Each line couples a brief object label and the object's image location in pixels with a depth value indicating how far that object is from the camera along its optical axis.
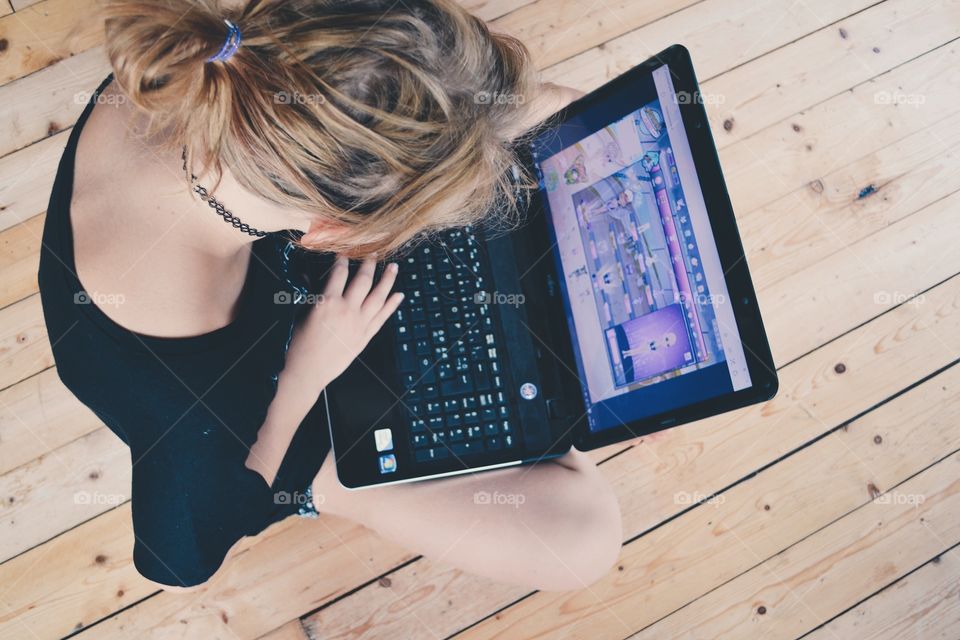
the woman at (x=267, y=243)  0.54
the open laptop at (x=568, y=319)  0.69
